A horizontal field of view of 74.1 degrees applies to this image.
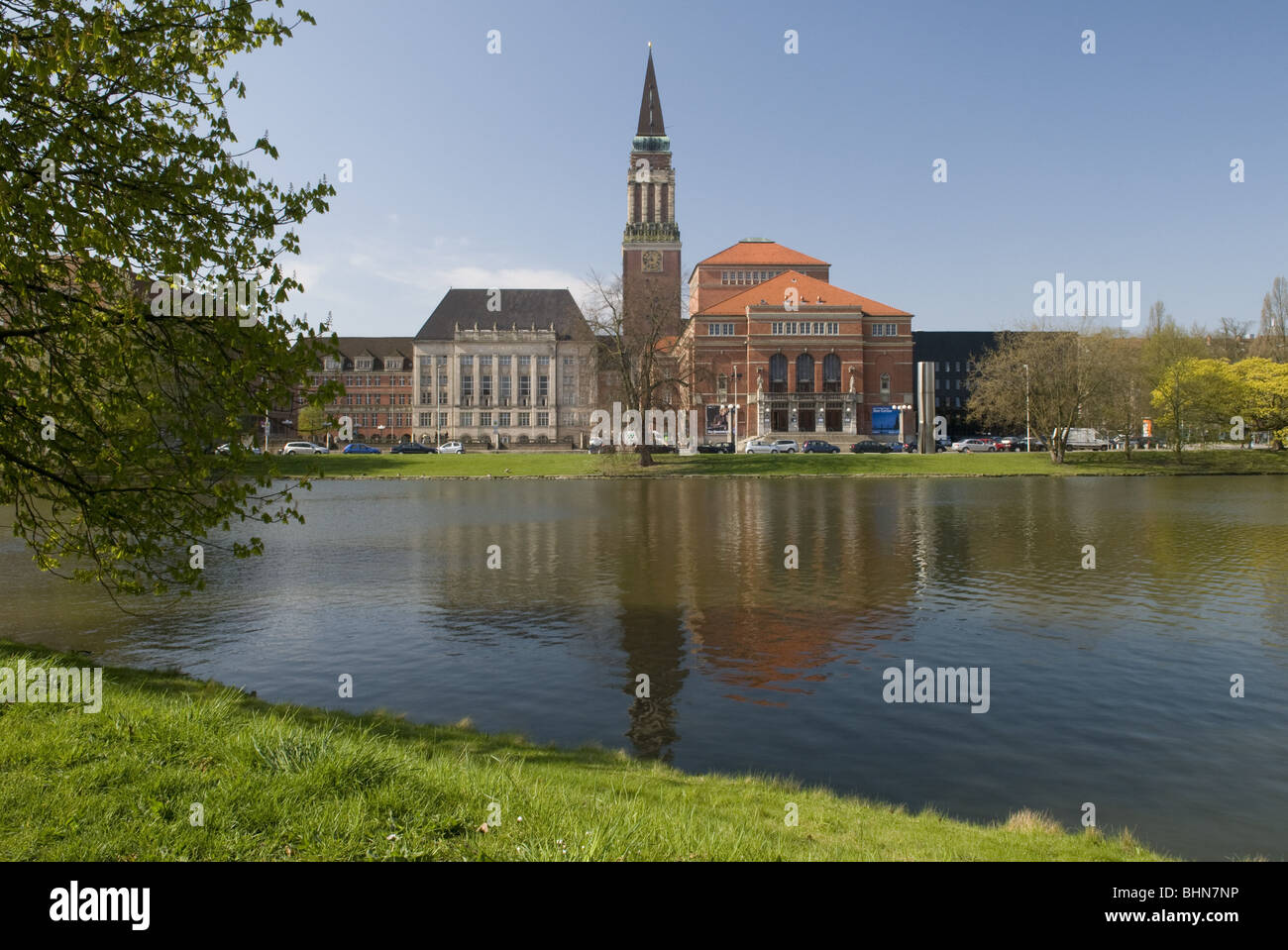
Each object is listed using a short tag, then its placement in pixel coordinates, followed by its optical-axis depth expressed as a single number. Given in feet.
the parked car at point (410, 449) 300.40
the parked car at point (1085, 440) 319.88
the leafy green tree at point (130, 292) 29.22
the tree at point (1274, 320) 364.26
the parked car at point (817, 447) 281.54
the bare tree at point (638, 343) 220.84
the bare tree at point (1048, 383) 234.58
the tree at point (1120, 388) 238.07
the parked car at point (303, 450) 275.78
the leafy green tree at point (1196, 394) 253.24
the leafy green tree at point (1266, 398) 252.62
